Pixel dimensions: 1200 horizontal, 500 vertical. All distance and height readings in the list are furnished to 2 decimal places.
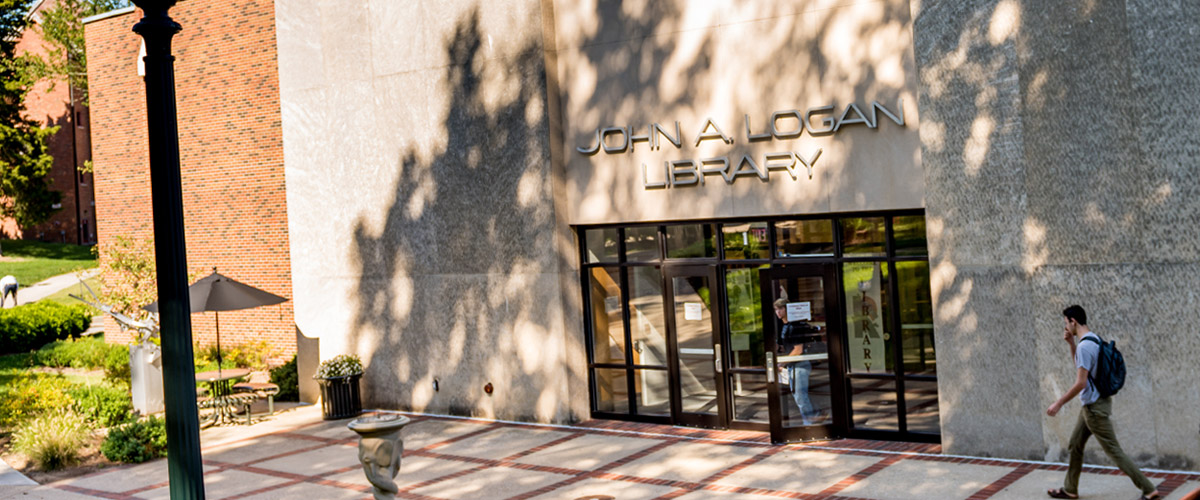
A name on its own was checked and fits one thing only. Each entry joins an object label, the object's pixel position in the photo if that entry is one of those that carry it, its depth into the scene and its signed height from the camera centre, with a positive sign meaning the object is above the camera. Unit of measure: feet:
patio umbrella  51.34 -0.13
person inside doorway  41.45 -3.46
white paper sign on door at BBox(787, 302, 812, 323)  41.37 -2.21
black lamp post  17.57 +0.56
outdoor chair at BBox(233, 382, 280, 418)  55.26 -5.34
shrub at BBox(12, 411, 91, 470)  44.32 -5.77
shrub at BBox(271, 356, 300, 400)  59.67 -5.21
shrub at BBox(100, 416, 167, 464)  45.27 -6.20
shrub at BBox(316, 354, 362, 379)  53.21 -4.12
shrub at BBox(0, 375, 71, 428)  50.06 -4.61
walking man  28.37 -4.47
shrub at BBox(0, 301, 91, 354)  91.76 -1.75
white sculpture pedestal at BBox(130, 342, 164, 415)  56.34 -4.28
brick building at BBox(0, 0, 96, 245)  181.47 +27.10
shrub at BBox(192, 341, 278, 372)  67.26 -4.11
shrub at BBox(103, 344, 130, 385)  62.29 -4.23
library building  33.35 +1.92
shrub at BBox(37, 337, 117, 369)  77.05 -3.82
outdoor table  53.42 -5.37
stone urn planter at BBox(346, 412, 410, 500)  29.58 -4.61
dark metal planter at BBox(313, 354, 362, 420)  53.06 -5.18
